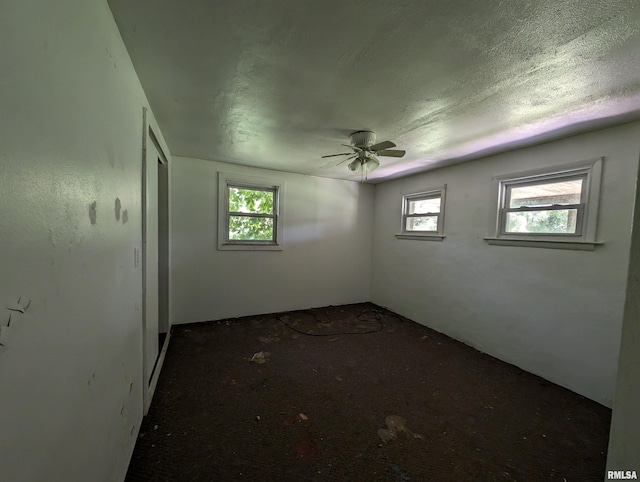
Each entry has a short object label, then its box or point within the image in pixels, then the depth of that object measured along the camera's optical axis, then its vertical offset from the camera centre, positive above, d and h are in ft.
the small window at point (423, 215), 11.45 +0.89
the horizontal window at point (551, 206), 7.00 +1.03
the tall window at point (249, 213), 11.61 +0.60
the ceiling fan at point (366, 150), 7.69 +2.63
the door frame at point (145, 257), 5.59 -0.87
